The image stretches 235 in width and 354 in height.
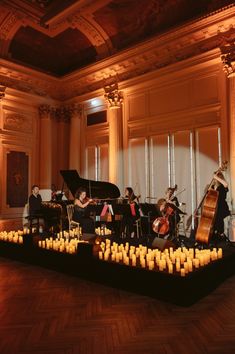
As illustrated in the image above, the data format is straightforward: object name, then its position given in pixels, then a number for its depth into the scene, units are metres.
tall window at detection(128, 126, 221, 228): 8.53
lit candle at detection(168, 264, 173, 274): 3.99
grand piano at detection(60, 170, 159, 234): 7.32
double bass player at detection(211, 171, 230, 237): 6.16
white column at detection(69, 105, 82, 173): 12.10
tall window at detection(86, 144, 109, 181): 11.35
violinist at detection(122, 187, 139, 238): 7.30
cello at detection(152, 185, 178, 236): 6.30
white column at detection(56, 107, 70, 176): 12.61
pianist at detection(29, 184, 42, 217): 8.06
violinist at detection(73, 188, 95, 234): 7.04
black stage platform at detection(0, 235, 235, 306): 3.68
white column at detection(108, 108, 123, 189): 10.48
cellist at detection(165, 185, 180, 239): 6.52
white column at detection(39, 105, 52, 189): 11.90
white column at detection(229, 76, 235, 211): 7.69
